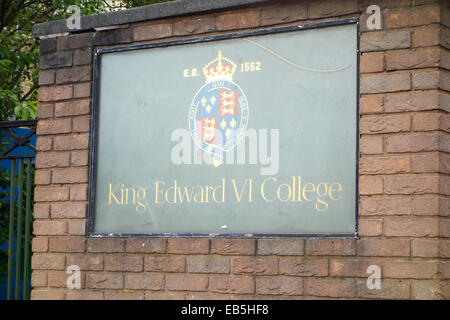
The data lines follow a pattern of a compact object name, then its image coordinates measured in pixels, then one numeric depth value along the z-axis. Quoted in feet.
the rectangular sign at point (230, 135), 12.89
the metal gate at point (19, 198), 17.33
